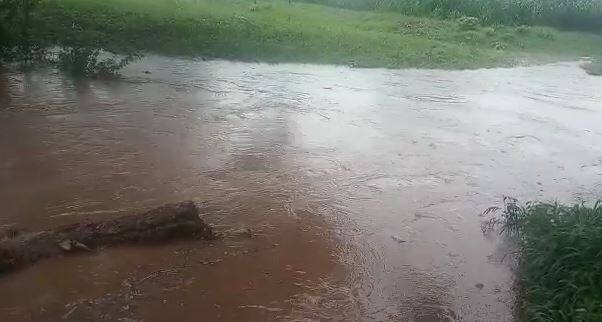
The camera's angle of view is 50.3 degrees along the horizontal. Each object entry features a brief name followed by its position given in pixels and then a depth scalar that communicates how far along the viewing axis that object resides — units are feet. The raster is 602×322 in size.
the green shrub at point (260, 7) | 53.21
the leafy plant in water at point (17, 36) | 33.42
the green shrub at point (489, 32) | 55.42
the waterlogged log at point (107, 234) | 15.66
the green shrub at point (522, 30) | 56.95
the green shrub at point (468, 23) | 56.08
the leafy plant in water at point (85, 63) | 32.53
